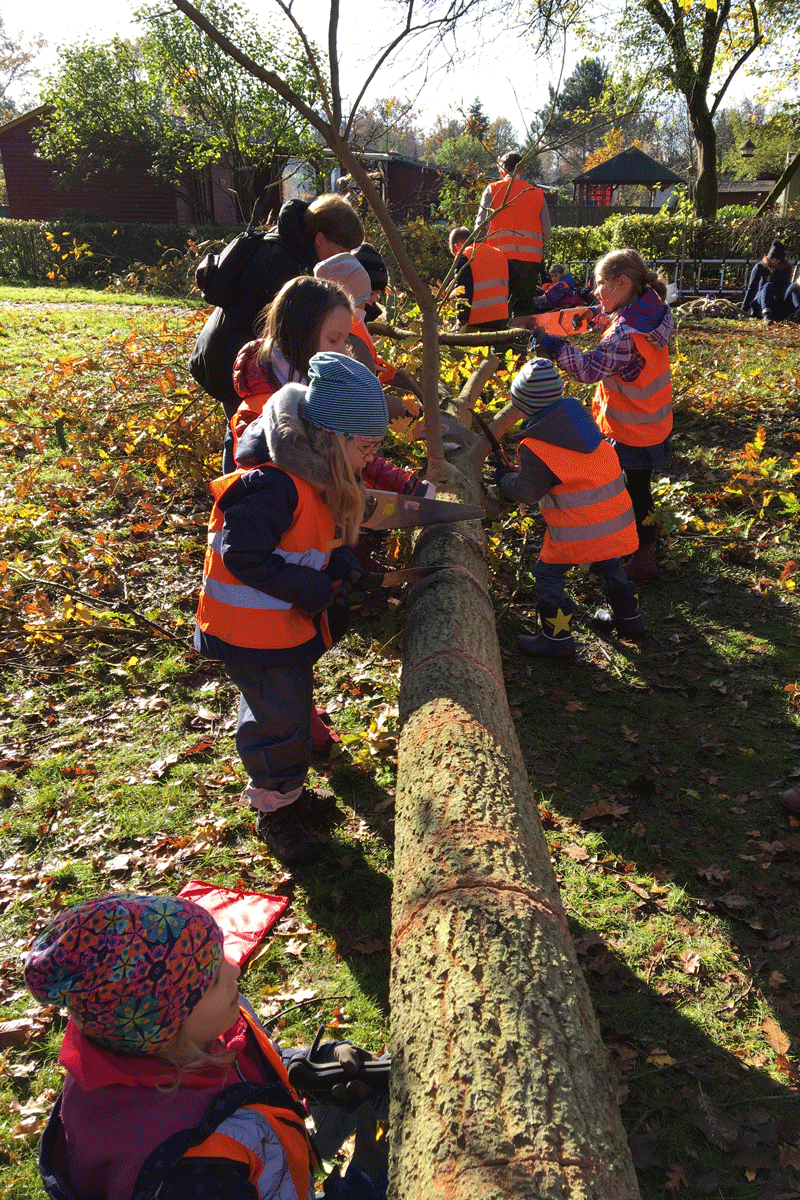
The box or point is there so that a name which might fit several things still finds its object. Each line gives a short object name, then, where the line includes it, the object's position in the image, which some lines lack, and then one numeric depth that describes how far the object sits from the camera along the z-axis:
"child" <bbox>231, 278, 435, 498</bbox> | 2.65
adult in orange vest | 7.31
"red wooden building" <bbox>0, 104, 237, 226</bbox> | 26.14
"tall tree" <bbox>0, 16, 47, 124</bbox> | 52.94
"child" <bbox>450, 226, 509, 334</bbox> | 6.84
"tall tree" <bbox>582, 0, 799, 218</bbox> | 17.59
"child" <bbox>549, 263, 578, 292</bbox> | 9.97
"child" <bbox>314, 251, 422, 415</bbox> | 3.32
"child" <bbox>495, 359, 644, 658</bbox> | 3.65
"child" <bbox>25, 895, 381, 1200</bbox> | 1.28
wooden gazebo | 37.09
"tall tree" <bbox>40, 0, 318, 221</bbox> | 20.16
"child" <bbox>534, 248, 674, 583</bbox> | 4.21
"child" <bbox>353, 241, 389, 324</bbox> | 3.93
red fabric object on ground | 2.38
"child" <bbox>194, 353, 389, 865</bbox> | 2.33
